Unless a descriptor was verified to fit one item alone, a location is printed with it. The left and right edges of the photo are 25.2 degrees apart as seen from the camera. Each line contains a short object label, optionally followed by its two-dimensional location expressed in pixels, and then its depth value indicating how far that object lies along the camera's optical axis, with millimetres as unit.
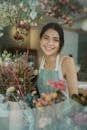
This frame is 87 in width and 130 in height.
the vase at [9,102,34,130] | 1408
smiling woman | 1454
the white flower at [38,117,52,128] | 1343
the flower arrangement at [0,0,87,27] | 1490
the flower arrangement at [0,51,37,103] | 1449
